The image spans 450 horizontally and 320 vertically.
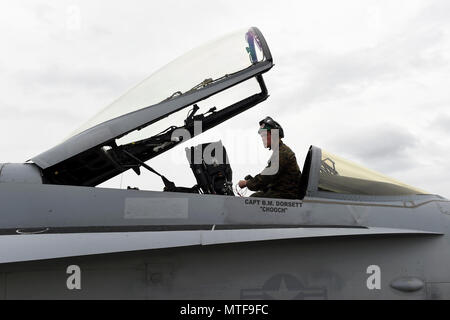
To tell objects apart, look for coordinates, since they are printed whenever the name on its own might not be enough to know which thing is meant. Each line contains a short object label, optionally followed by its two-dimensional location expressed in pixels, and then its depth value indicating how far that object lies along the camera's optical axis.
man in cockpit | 4.50
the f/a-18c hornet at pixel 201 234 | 3.63
